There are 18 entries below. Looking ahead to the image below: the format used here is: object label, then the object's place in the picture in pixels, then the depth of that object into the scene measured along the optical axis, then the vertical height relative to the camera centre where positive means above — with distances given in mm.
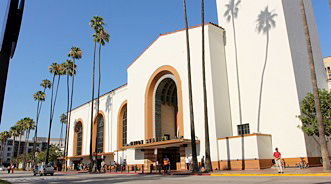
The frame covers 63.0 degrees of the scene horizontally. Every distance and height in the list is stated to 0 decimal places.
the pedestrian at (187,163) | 27550 -1268
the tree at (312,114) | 20969 +2624
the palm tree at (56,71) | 56281 +17516
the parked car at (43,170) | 33688 -1944
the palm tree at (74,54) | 52031 +18777
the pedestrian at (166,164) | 23703 -1133
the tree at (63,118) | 104275 +13351
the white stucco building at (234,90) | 23922 +6220
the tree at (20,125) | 82312 +8913
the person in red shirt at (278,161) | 16967 -809
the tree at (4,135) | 92188 +6731
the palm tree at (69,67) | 56250 +17672
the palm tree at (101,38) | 42750 +17885
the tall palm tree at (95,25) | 43125 +19987
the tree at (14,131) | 87825 +7615
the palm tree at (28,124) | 81875 +9218
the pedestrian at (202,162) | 25219 -1154
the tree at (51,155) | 68750 -224
